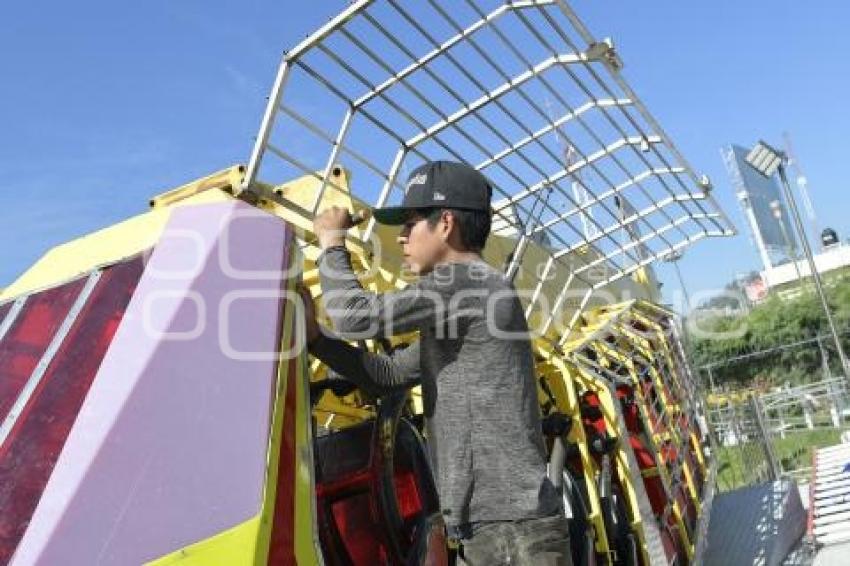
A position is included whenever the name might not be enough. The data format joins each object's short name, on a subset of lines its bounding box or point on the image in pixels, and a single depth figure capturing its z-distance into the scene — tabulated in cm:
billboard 5075
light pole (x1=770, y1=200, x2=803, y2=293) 1595
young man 189
